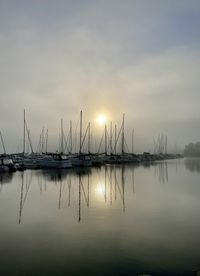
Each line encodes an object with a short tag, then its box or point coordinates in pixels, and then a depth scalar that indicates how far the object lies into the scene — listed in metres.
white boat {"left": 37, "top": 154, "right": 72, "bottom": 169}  75.00
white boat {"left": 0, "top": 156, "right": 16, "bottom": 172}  63.19
